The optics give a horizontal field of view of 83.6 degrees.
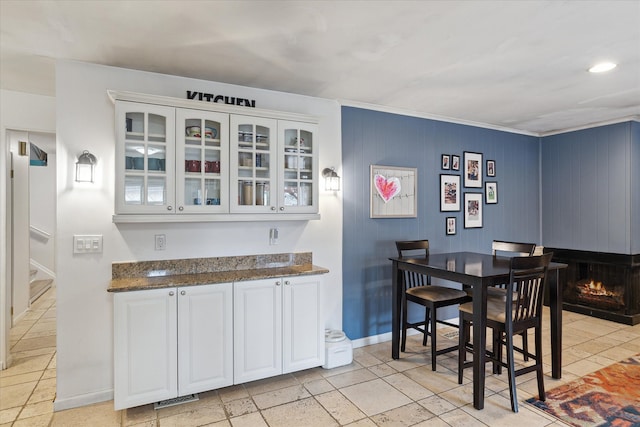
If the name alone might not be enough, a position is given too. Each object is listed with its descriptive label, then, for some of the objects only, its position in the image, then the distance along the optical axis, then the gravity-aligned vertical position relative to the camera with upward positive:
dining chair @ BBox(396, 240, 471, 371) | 3.11 -0.73
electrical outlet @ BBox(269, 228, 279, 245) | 3.22 -0.18
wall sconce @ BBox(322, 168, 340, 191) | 3.43 +0.35
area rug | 2.39 -1.36
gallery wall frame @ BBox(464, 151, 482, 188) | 4.47 +0.58
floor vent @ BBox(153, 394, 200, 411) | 2.55 -1.35
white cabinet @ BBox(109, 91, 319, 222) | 2.54 +0.41
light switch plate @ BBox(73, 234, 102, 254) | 2.61 -0.21
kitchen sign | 2.93 +0.98
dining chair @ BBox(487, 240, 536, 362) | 3.01 -0.34
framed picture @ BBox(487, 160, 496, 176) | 4.69 +0.63
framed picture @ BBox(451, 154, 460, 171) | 4.35 +0.64
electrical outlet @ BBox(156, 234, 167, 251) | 2.82 -0.21
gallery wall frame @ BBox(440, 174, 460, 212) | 4.27 +0.27
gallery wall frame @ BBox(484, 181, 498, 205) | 4.67 +0.30
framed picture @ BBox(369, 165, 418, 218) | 3.77 +0.25
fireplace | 4.32 -0.89
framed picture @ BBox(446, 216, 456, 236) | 4.31 -0.12
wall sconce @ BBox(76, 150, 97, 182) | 2.56 +0.35
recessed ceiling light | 2.75 +1.16
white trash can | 3.15 -1.21
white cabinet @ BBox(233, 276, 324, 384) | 2.71 -0.89
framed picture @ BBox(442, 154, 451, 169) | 4.27 +0.65
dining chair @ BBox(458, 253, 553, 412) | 2.47 -0.72
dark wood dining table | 2.52 -0.53
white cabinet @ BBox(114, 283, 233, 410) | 2.39 -0.89
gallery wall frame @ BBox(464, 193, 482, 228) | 4.47 +0.07
